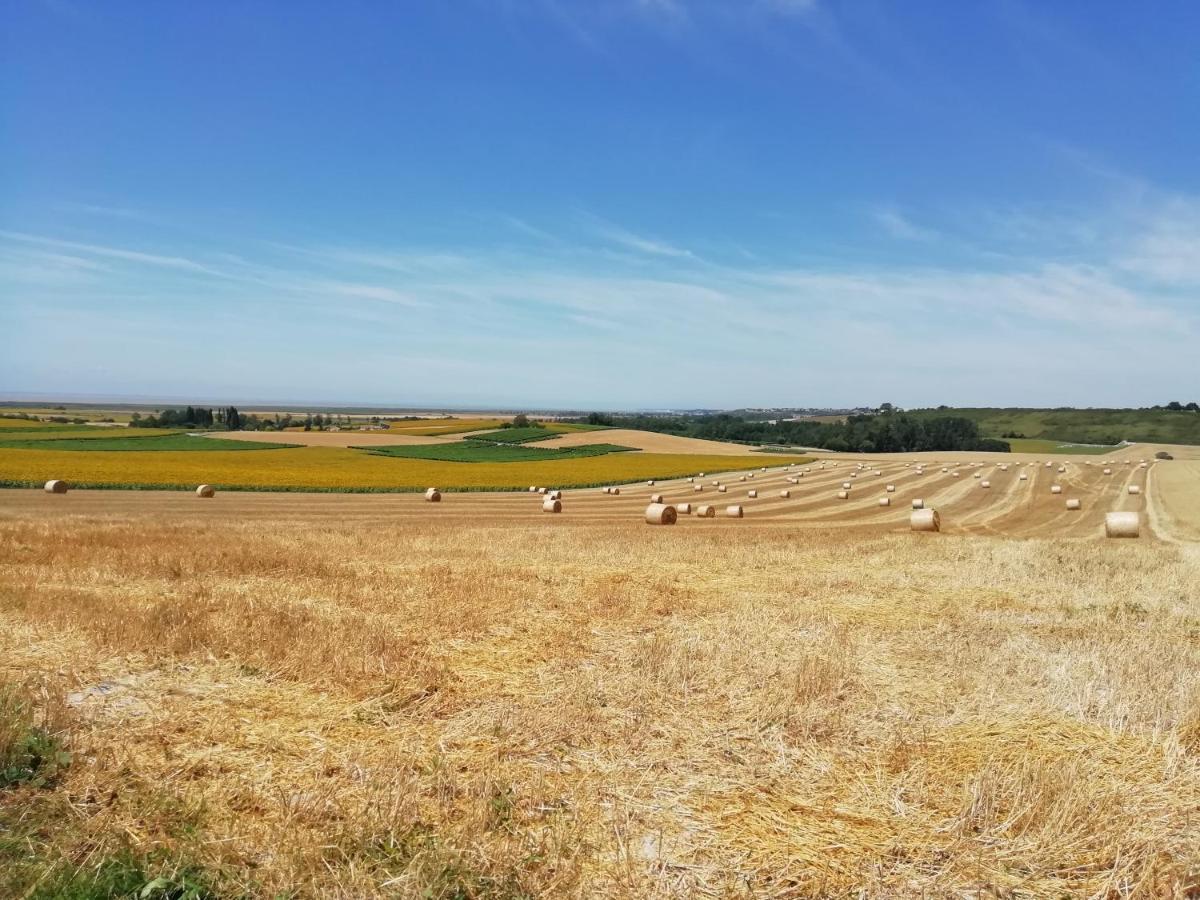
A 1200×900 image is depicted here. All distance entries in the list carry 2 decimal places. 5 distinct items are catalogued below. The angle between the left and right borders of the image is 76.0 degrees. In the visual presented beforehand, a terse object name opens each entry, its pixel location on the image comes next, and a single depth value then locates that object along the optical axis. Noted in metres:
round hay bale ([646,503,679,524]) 34.91
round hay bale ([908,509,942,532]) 30.11
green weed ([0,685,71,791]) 5.42
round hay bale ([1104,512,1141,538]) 29.00
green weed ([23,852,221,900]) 4.18
